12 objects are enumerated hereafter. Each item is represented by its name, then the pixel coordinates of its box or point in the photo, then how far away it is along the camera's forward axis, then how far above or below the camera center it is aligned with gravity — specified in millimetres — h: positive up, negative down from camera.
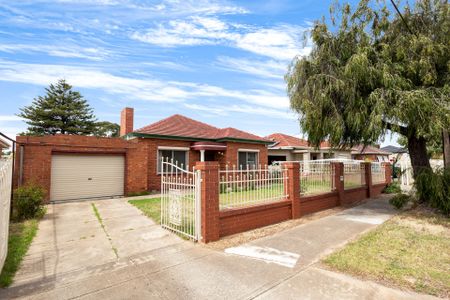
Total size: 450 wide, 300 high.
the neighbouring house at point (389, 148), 35272 +1933
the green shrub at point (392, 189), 14325 -1537
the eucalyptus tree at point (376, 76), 7282 +2724
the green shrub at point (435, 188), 7977 -858
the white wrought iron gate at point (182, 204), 5711 -988
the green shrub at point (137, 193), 13203 -1493
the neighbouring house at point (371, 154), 31588 +1060
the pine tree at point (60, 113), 34156 +7464
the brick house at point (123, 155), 11172 +575
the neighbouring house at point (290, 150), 23484 +1232
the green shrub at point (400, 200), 9391 -1434
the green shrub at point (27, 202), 7916 -1128
